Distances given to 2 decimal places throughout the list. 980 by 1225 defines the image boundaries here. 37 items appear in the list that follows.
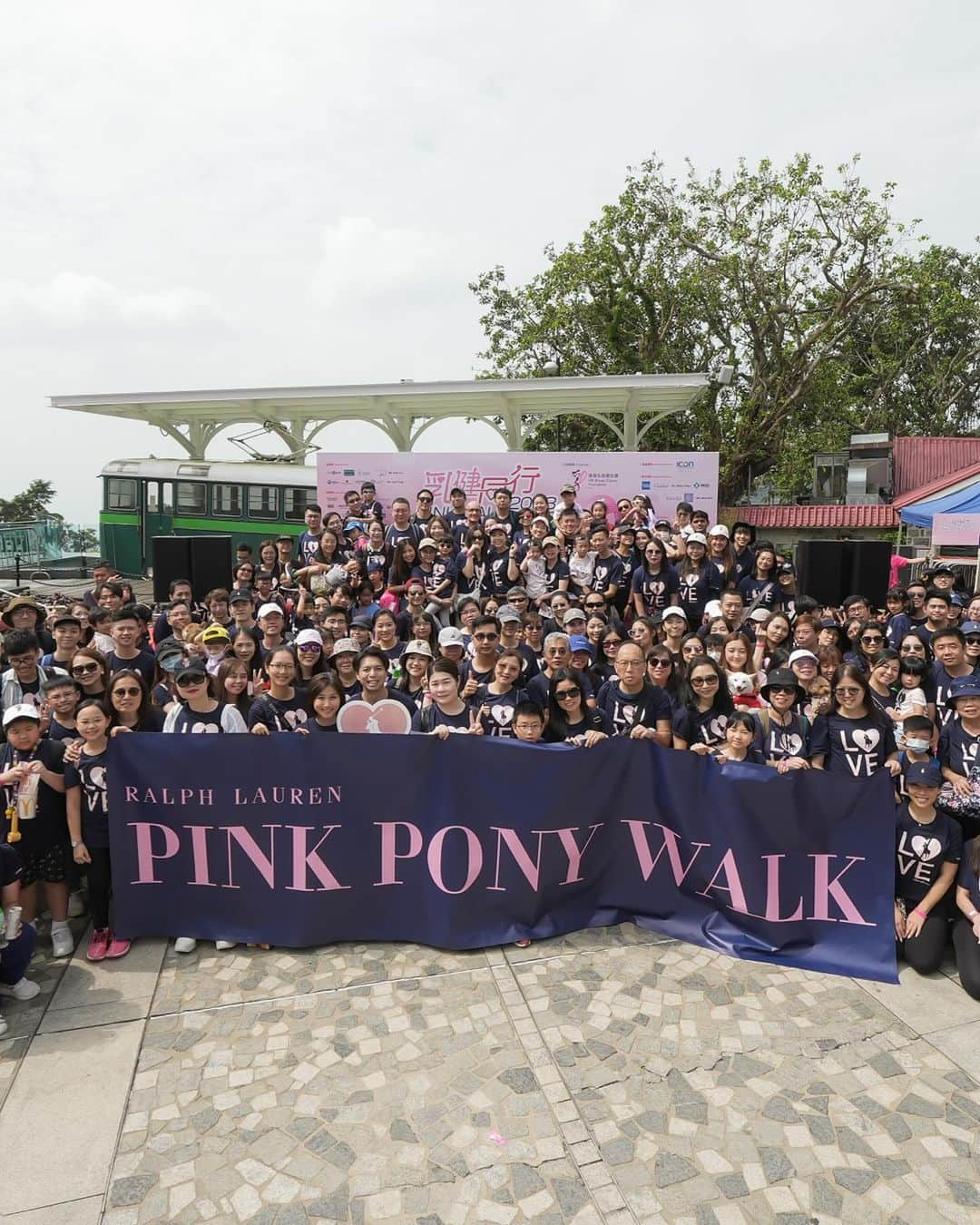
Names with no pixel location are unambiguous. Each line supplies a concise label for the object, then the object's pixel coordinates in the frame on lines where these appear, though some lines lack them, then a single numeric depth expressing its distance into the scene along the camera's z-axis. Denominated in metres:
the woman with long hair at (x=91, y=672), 4.88
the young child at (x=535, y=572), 8.55
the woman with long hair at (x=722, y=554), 8.04
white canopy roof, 13.73
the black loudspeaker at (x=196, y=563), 8.98
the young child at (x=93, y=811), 4.27
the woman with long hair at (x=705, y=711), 4.69
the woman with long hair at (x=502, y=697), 4.84
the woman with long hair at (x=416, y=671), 5.50
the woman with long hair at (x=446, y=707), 4.69
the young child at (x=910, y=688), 5.49
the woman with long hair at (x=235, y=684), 5.05
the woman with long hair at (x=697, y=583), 7.91
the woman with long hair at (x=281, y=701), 4.71
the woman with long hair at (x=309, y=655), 5.42
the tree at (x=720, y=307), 21.92
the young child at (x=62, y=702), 4.50
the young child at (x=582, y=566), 8.52
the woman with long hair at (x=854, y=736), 4.64
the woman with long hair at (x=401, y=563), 8.84
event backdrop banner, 11.52
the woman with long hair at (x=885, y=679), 5.68
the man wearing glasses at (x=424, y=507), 10.09
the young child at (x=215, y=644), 5.96
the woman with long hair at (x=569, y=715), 4.62
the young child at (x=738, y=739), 4.30
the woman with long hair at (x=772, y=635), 6.05
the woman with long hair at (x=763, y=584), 7.77
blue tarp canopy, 12.59
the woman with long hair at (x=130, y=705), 4.43
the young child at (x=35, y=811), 4.12
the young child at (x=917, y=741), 4.22
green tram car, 17.25
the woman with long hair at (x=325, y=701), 4.60
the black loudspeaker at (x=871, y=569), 8.14
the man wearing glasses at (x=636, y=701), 4.74
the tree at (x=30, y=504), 47.12
